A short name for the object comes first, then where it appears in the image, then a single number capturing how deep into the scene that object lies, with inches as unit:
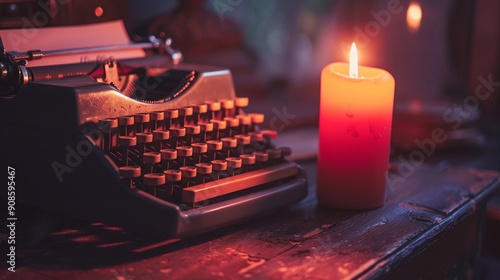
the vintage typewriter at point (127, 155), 38.7
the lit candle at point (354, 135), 45.3
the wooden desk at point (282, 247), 35.0
